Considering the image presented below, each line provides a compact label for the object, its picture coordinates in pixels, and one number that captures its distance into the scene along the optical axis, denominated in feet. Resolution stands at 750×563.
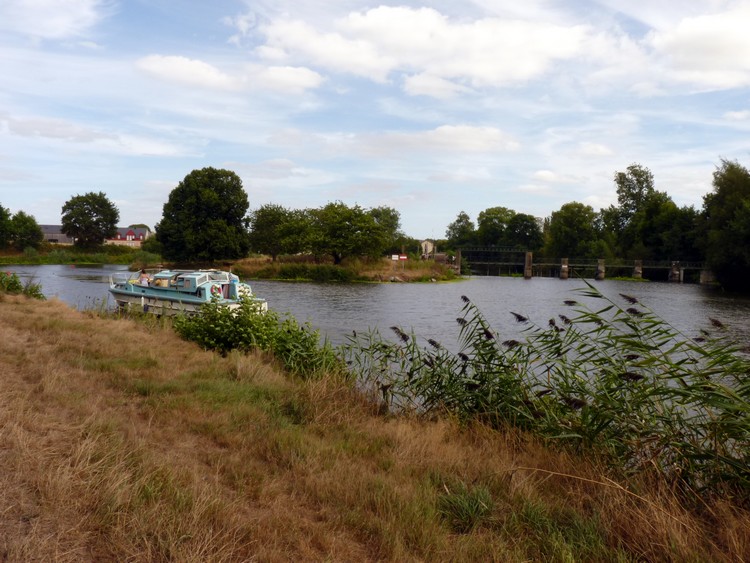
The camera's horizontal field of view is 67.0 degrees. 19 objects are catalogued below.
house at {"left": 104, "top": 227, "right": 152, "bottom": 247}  470.80
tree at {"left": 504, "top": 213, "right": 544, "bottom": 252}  397.80
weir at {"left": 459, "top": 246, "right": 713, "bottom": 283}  272.10
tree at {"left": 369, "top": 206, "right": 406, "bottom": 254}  394.32
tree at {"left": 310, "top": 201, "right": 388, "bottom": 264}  199.31
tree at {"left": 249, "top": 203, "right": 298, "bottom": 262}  239.91
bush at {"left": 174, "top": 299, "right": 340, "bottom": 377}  33.53
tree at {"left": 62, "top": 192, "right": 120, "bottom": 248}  315.58
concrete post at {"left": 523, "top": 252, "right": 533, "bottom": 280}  335.67
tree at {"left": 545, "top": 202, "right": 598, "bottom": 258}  350.23
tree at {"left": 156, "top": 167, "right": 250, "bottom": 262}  196.65
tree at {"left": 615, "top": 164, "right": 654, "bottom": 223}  322.55
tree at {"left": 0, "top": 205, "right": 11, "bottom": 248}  270.67
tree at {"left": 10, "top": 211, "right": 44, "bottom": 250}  283.18
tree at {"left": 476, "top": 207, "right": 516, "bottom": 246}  413.39
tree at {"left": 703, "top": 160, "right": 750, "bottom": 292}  165.99
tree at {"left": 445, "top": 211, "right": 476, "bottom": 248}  437.17
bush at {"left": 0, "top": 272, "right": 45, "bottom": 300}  61.67
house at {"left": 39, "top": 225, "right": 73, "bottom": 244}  470.39
